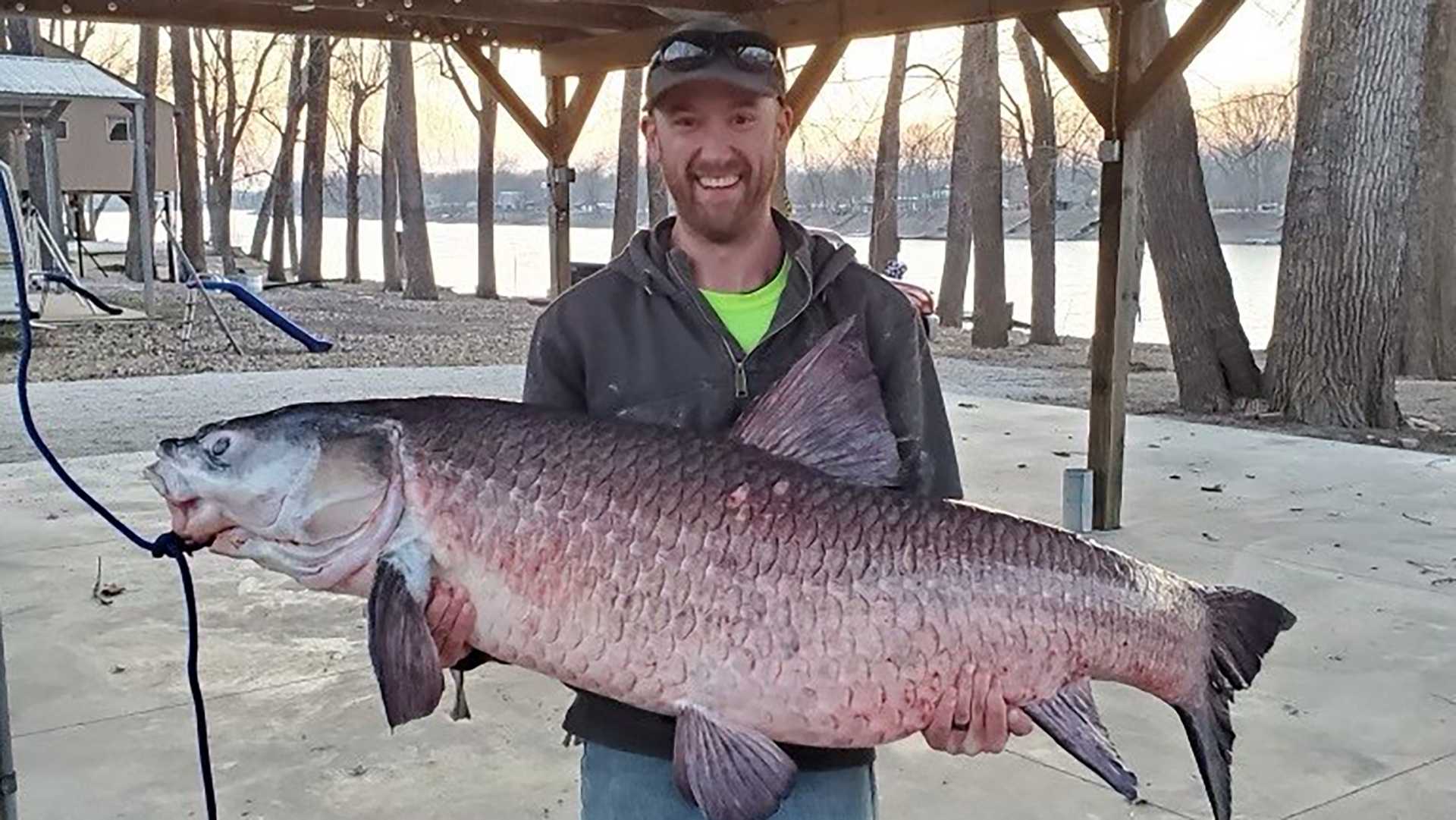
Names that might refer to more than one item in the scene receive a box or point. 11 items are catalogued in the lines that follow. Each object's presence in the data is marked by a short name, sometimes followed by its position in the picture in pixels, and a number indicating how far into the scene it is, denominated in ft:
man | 6.81
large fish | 5.86
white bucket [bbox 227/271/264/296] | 67.77
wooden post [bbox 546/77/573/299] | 32.37
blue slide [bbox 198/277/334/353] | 49.85
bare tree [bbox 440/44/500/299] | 98.29
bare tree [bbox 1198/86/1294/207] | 67.51
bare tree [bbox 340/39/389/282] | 110.83
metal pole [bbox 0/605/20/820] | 8.82
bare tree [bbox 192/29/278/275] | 117.29
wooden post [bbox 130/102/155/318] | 60.39
